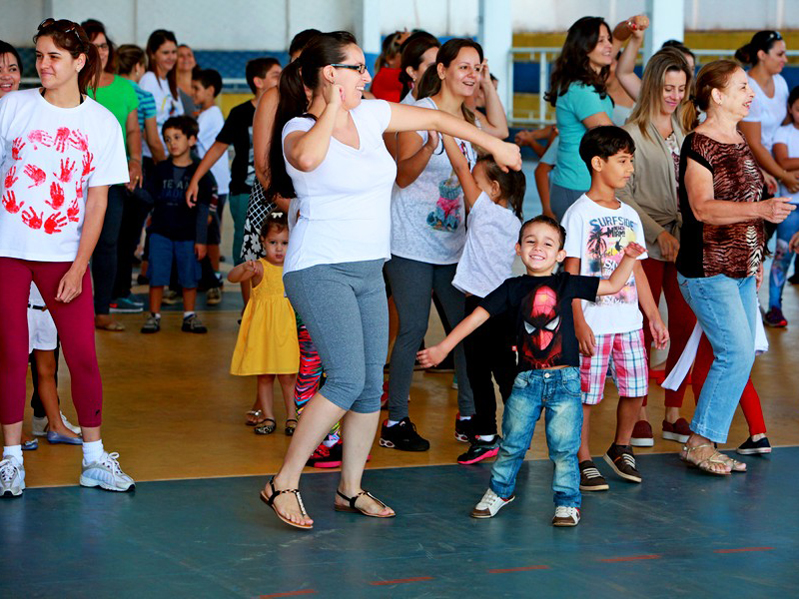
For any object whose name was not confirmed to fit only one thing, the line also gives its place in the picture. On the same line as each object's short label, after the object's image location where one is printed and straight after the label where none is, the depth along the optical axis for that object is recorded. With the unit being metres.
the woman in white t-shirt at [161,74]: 14.37
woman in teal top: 9.40
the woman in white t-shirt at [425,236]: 7.92
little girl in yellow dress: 8.46
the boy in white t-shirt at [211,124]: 14.54
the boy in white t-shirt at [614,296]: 7.28
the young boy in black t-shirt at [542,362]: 6.49
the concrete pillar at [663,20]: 21.21
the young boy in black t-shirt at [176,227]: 11.95
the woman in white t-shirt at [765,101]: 11.97
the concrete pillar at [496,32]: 23.41
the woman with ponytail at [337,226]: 6.19
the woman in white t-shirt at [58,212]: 6.75
